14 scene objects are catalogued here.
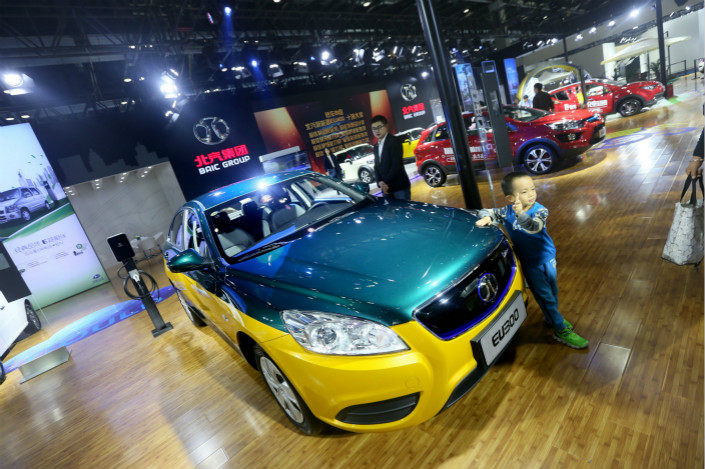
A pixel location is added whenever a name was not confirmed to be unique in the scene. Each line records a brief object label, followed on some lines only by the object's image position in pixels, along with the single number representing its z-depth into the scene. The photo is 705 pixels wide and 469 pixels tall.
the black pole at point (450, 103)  3.59
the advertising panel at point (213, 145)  10.31
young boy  1.83
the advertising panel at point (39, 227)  6.86
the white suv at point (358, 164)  9.99
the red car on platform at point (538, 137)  5.94
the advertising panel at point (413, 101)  16.06
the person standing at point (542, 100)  8.53
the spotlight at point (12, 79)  6.30
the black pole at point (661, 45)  11.90
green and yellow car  1.51
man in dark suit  3.73
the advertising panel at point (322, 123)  12.38
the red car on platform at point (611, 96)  9.98
